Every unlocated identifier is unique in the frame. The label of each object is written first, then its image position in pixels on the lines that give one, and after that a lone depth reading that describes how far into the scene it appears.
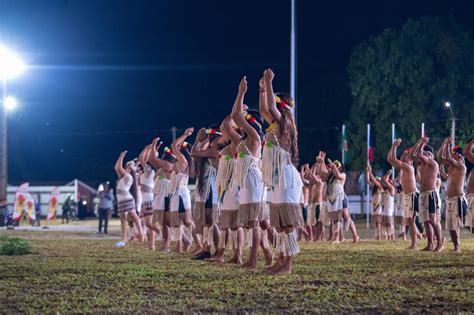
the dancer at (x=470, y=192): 13.40
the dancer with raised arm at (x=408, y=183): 16.23
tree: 43.72
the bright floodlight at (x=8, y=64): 28.50
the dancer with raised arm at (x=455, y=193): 14.55
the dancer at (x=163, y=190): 15.40
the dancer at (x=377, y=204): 21.95
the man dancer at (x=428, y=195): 15.09
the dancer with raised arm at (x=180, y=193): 14.96
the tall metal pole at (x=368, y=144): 29.12
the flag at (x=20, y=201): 30.82
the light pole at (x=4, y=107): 28.33
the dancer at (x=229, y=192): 11.59
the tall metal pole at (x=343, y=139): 31.34
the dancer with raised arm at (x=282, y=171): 9.83
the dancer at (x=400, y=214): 20.05
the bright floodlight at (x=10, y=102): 33.67
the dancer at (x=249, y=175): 10.67
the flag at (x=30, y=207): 32.15
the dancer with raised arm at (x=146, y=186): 18.48
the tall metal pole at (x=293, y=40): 25.12
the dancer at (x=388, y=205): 21.67
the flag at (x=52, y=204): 36.03
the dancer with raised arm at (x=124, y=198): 19.23
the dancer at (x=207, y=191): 13.01
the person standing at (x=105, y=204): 24.62
